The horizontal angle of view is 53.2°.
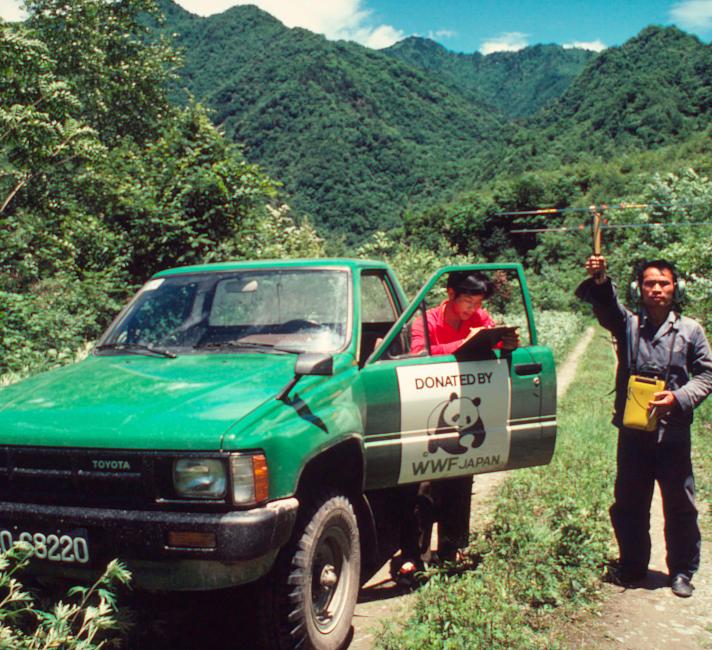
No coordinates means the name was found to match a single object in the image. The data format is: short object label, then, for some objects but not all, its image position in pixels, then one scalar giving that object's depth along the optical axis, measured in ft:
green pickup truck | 9.73
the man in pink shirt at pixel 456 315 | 15.34
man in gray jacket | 14.56
